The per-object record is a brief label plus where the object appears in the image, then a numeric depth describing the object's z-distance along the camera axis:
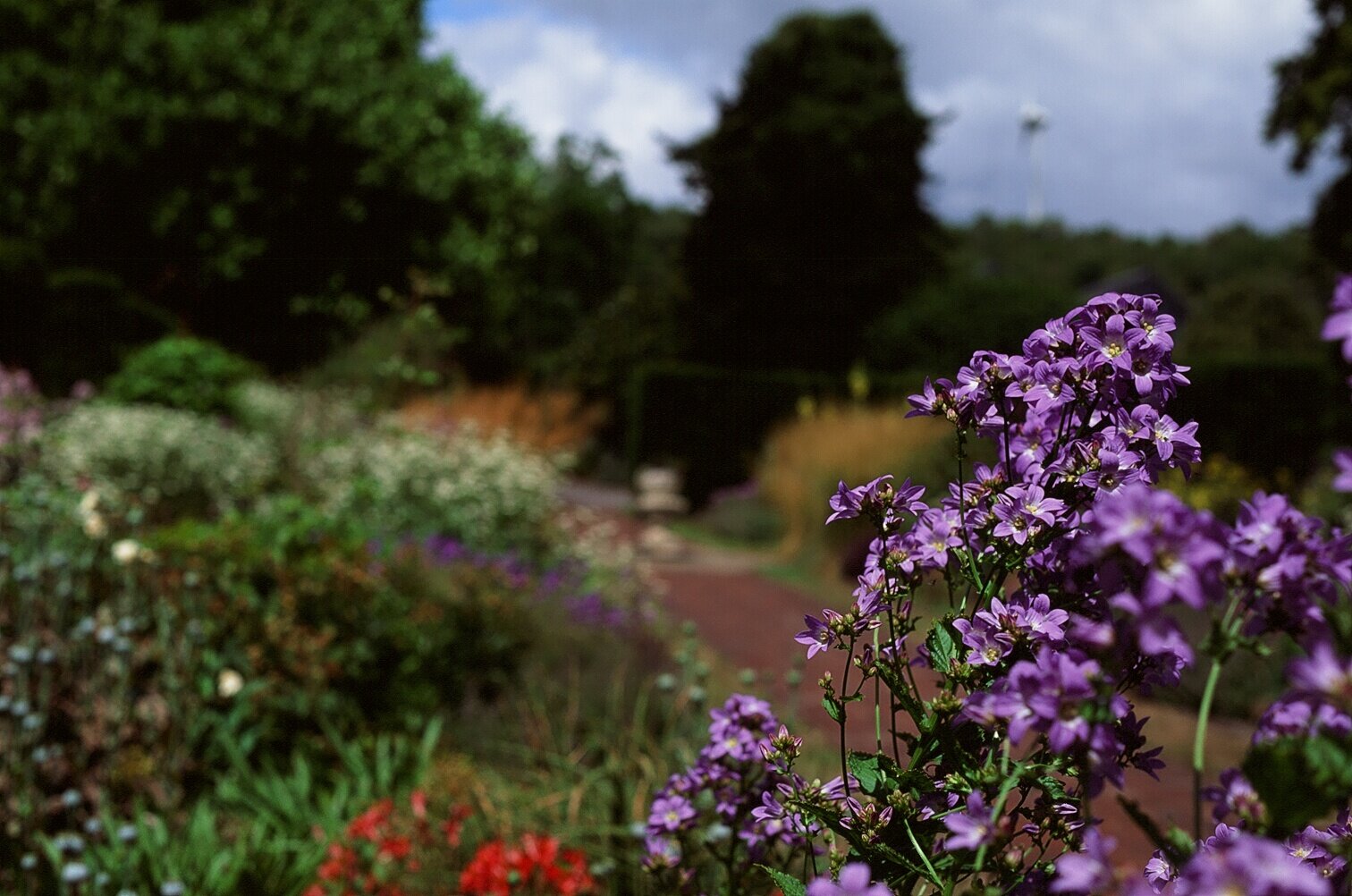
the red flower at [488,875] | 2.46
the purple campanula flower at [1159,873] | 1.19
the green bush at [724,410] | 14.64
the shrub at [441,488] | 7.59
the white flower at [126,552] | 3.65
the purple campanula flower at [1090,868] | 0.72
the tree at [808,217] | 20.98
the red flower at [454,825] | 2.80
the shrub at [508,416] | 10.90
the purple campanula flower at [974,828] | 0.90
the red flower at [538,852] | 2.49
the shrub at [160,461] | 7.23
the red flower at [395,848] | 2.71
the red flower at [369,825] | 2.83
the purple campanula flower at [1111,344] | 1.19
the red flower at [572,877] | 2.48
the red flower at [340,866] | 2.66
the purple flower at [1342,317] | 0.83
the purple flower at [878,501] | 1.26
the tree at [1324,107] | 15.57
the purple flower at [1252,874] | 0.67
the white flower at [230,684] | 3.56
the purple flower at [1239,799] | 0.86
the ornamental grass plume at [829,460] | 8.76
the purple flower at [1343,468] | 0.79
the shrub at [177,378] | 11.26
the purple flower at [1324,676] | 0.76
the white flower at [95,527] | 3.98
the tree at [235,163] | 15.62
